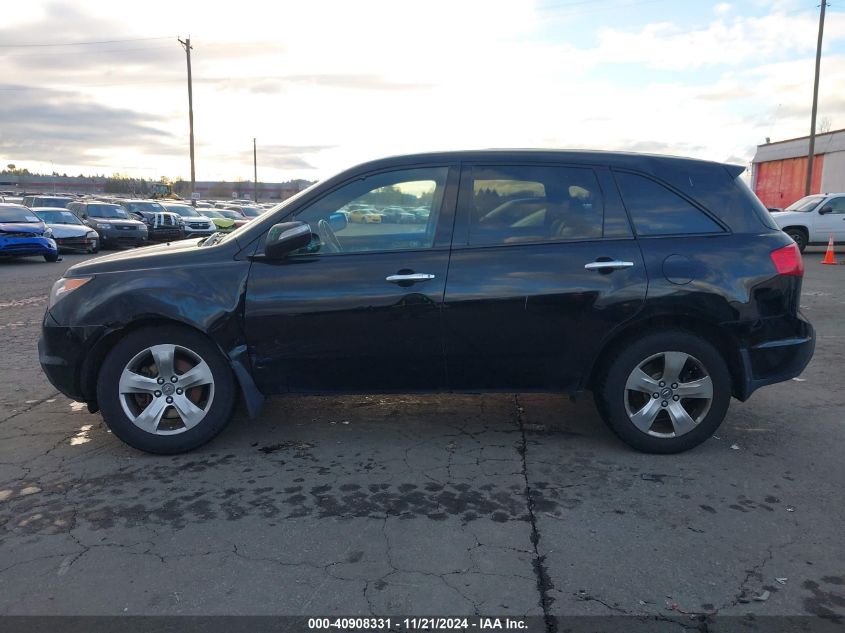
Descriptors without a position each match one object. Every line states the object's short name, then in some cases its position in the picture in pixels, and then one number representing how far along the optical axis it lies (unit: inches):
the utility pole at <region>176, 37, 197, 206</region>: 1651.1
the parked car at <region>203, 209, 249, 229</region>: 1160.2
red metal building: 1209.4
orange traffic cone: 658.7
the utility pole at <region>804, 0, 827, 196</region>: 1107.3
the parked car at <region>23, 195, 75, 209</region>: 881.5
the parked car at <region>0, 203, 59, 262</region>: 629.3
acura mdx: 159.9
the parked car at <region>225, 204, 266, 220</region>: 1341.8
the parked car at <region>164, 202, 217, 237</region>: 1007.0
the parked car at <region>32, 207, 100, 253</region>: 747.4
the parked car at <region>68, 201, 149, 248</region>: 844.6
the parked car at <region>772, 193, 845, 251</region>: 737.6
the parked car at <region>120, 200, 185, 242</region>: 976.9
